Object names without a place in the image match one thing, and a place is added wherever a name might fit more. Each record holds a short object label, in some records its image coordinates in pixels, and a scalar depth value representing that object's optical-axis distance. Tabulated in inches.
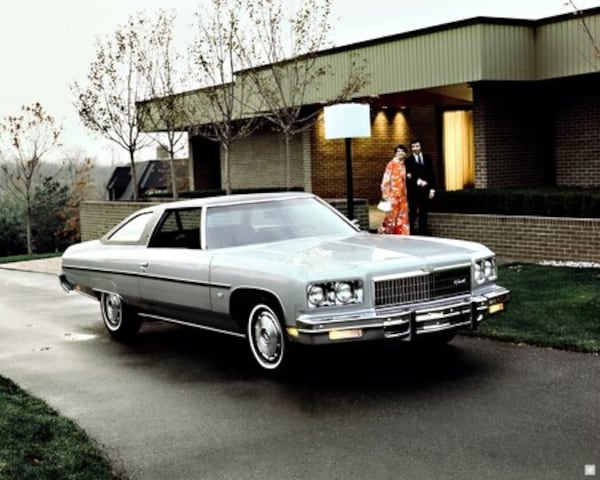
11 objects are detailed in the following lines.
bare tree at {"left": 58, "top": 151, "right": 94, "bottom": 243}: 1856.3
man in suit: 593.3
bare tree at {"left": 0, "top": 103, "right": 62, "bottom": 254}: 1376.7
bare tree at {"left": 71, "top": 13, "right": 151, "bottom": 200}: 1021.2
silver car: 269.1
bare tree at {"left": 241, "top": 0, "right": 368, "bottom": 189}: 795.4
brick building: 716.0
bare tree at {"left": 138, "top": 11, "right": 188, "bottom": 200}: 951.6
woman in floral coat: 546.9
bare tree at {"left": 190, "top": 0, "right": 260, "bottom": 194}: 810.2
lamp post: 499.2
